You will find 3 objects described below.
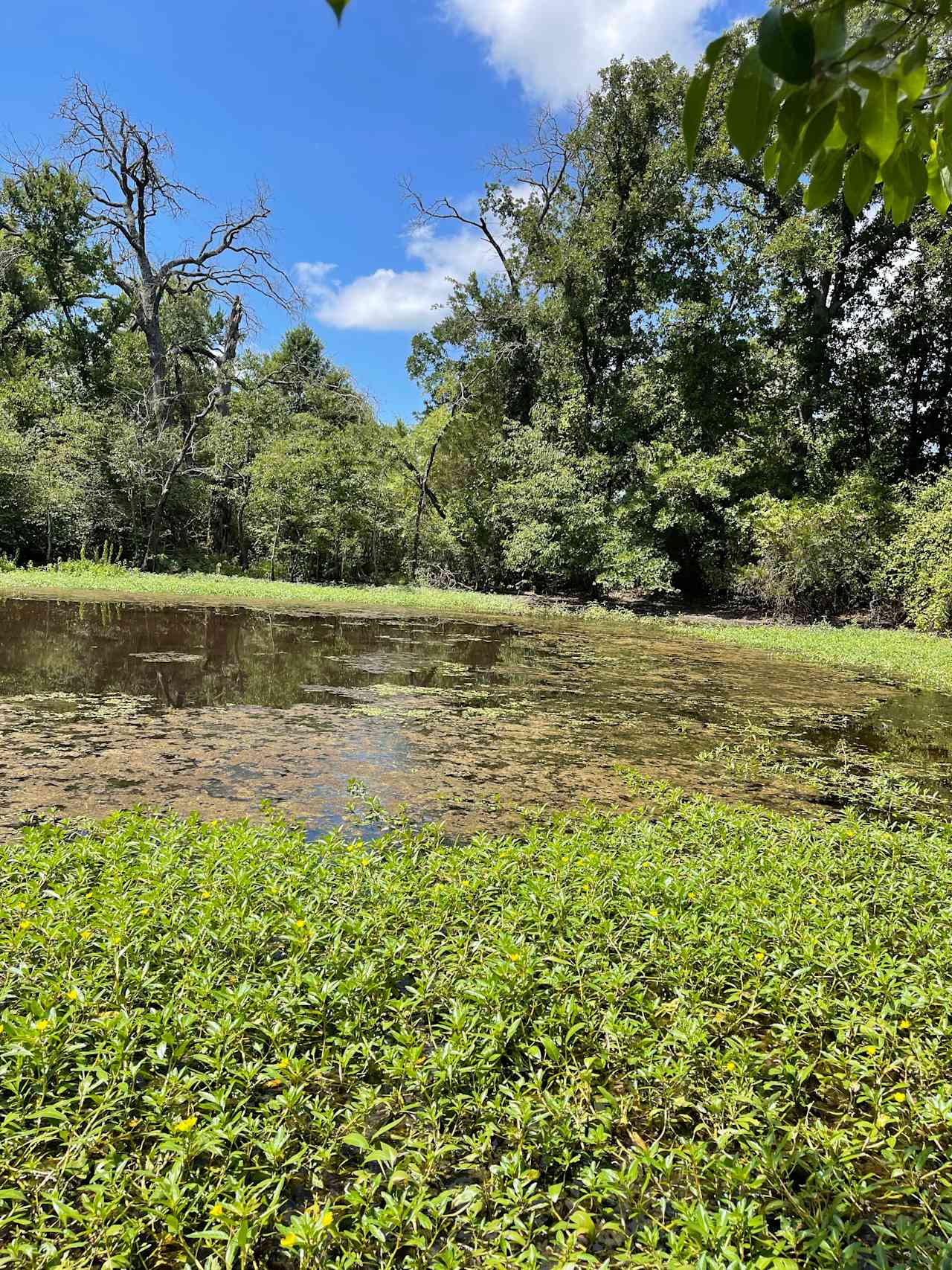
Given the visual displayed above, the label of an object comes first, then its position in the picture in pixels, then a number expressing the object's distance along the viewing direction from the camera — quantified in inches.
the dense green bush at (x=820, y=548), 759.7
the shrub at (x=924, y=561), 665.0
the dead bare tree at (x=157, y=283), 938.1
